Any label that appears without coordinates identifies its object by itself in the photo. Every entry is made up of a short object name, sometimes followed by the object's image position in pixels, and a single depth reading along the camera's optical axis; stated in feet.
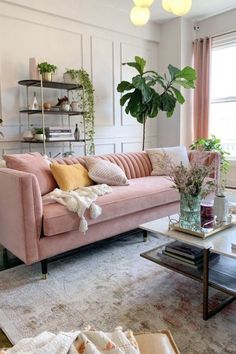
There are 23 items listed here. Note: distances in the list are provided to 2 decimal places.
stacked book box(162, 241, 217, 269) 5.82
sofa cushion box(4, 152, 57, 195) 8.20
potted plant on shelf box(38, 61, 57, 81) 12.68
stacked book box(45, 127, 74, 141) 13.21
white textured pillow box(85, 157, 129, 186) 9.36
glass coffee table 5.21
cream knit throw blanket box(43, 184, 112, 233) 7.15
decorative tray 5.79
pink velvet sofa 6.62
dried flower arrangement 5.88
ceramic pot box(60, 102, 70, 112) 13.74
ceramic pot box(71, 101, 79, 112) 14.27
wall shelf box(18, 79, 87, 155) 12.86
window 16.74
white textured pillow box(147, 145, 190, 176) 11.62
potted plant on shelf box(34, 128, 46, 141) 12.94
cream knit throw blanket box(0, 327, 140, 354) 2.55
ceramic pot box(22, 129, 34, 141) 12.96
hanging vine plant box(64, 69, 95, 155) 14.14
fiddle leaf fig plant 14.69
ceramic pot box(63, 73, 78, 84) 13.89
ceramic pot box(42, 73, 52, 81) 12.80
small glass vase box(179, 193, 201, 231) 6.04
